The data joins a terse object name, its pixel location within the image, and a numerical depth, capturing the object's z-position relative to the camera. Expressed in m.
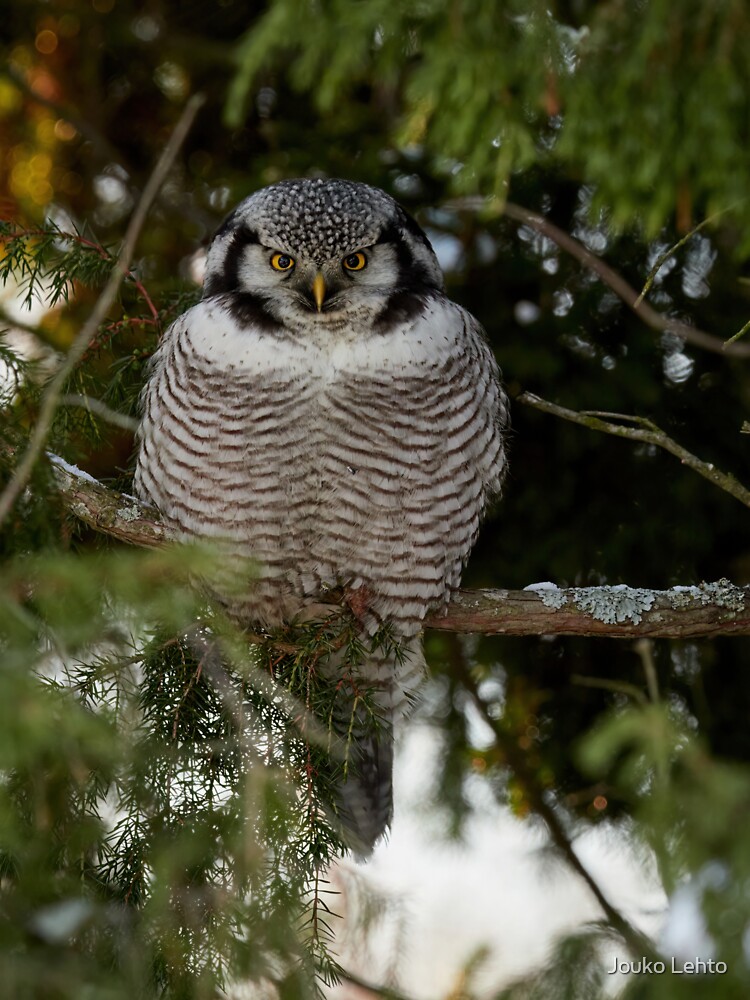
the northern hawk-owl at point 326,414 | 5.75
